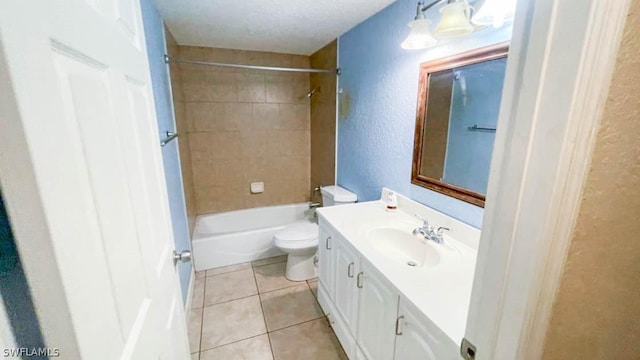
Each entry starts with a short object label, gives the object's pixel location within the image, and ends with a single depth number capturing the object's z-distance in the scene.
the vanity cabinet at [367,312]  0.95
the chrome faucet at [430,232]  1.39
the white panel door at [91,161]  0.31
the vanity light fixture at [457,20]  1.05
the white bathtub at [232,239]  2.59
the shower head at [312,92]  3.03
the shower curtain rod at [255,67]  1.97
